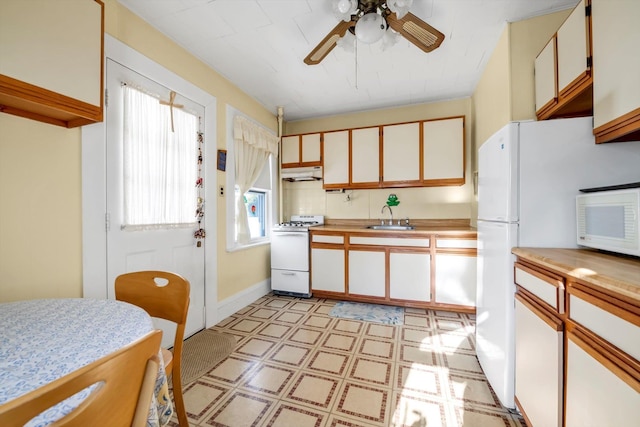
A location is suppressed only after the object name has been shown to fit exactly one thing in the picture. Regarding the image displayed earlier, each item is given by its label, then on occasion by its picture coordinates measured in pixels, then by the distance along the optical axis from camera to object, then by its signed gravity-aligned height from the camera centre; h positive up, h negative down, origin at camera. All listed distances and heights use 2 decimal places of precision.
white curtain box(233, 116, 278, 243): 2.87 +0.65
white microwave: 1.01 -0.03
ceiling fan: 1.49 +1.14
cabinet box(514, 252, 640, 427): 0.73 -0.46
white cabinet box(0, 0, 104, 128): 1.08 +0.70
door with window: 1.72 +0.23
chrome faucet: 3.51 -0.03
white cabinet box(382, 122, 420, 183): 3.16 +0.74
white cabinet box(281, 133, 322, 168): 3.57 +0.88
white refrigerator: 1.35 +0.17
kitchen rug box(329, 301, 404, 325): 2.68 -1.09
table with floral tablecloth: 0.59 -0.38
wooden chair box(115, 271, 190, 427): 1.19 -0.42
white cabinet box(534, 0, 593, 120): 1.37 +0.83
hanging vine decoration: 2.37 +0.11
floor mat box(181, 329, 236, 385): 1.81 -1.10
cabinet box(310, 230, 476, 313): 2.73 -0.64
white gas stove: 3.30 -0.61
